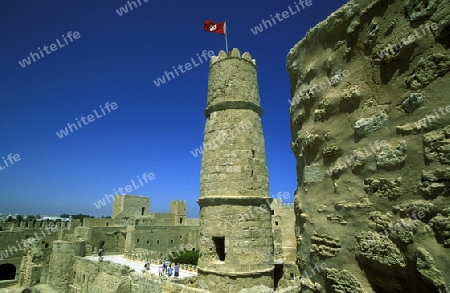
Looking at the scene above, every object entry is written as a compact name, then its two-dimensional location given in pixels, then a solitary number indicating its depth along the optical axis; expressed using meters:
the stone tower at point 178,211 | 39.09
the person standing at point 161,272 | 15.85
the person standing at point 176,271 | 15.29
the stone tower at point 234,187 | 9.07
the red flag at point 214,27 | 11.69
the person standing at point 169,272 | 14.62
